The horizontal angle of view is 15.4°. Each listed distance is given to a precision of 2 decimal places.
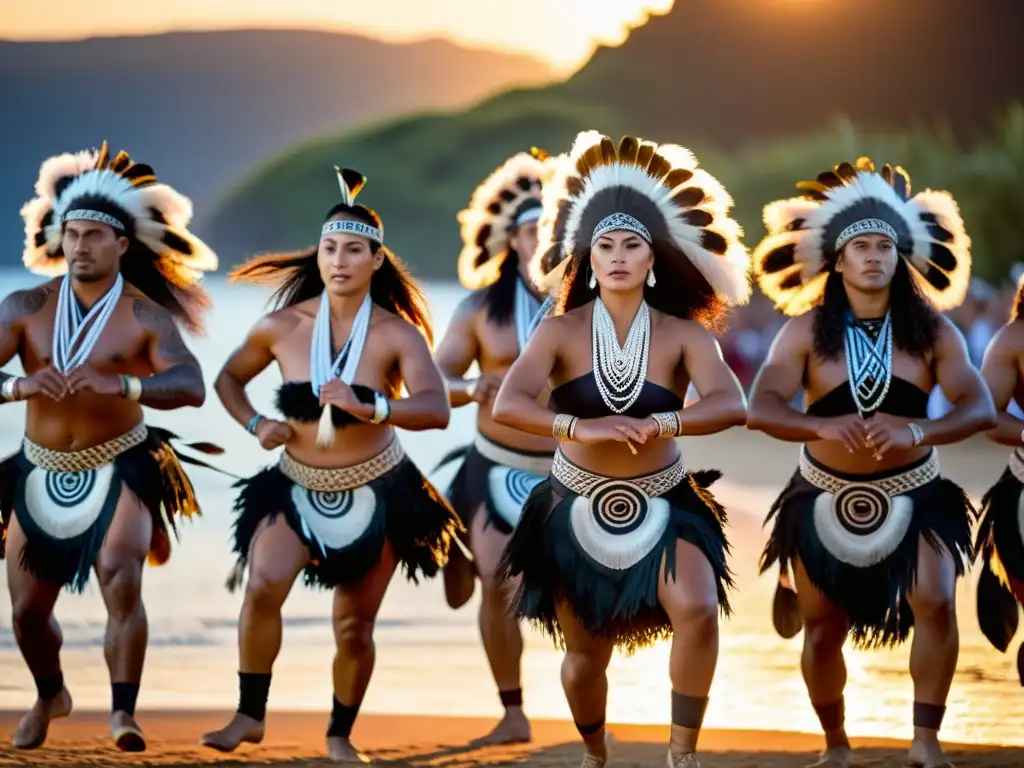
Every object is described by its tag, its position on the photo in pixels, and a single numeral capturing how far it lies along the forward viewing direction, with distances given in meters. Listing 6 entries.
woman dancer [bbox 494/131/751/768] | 9.24
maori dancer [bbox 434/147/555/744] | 11.77
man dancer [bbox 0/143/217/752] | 10.55
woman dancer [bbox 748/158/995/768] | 9.99
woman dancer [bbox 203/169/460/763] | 10.40
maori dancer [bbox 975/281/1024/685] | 11.02
